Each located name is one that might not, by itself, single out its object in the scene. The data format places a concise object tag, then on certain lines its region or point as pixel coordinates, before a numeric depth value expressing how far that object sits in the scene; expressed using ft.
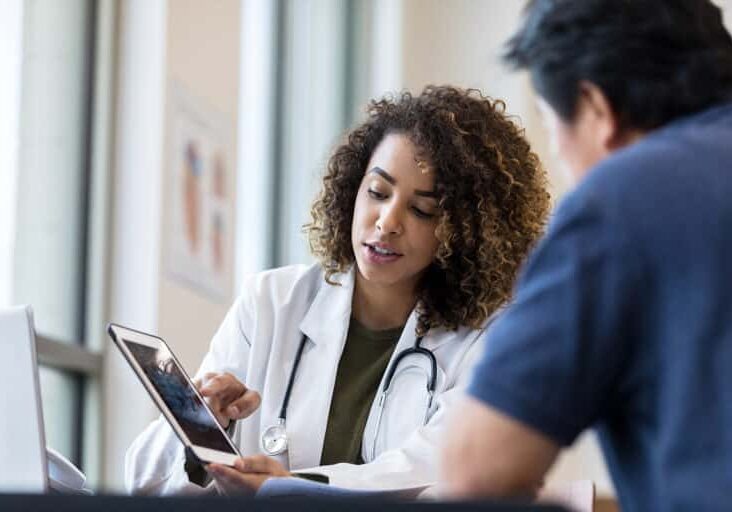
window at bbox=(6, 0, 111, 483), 14.65
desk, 5.67
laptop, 8.37
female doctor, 10.53
